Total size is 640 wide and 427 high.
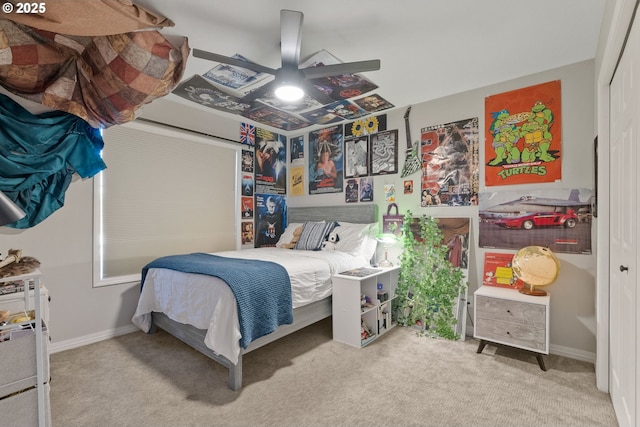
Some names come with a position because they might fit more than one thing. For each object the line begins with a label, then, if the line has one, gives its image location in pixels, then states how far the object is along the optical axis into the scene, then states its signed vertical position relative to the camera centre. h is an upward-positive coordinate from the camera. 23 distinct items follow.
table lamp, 3.30 -0.33
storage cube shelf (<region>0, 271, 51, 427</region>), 1.24 -0.67
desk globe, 2.35 -0.45
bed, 2.03 -0.69
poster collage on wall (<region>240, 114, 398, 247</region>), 3.72 +0.61
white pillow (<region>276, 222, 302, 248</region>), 3.95 -0.31
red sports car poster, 2.47 -0.08
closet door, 1.33 -0.11
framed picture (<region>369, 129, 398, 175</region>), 3.55 +0.70
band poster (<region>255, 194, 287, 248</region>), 4.27 -0.09
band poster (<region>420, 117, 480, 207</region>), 3.01 +0.49
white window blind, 2.96 +0.15
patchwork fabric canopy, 1.27 +0.64
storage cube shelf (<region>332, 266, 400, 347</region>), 2.68 -0.89
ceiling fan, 1.83 +1.00
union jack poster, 4.04 +1.05
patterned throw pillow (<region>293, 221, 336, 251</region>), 3.61 -0.29
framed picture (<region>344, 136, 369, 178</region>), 3.79 +0.69
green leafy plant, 2.95 -0.72
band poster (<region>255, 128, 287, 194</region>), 4.26 +0.72
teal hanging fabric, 1.43 +0.30
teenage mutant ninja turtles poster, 2.61 +0.68
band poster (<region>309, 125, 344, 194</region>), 4.04 +0.71
